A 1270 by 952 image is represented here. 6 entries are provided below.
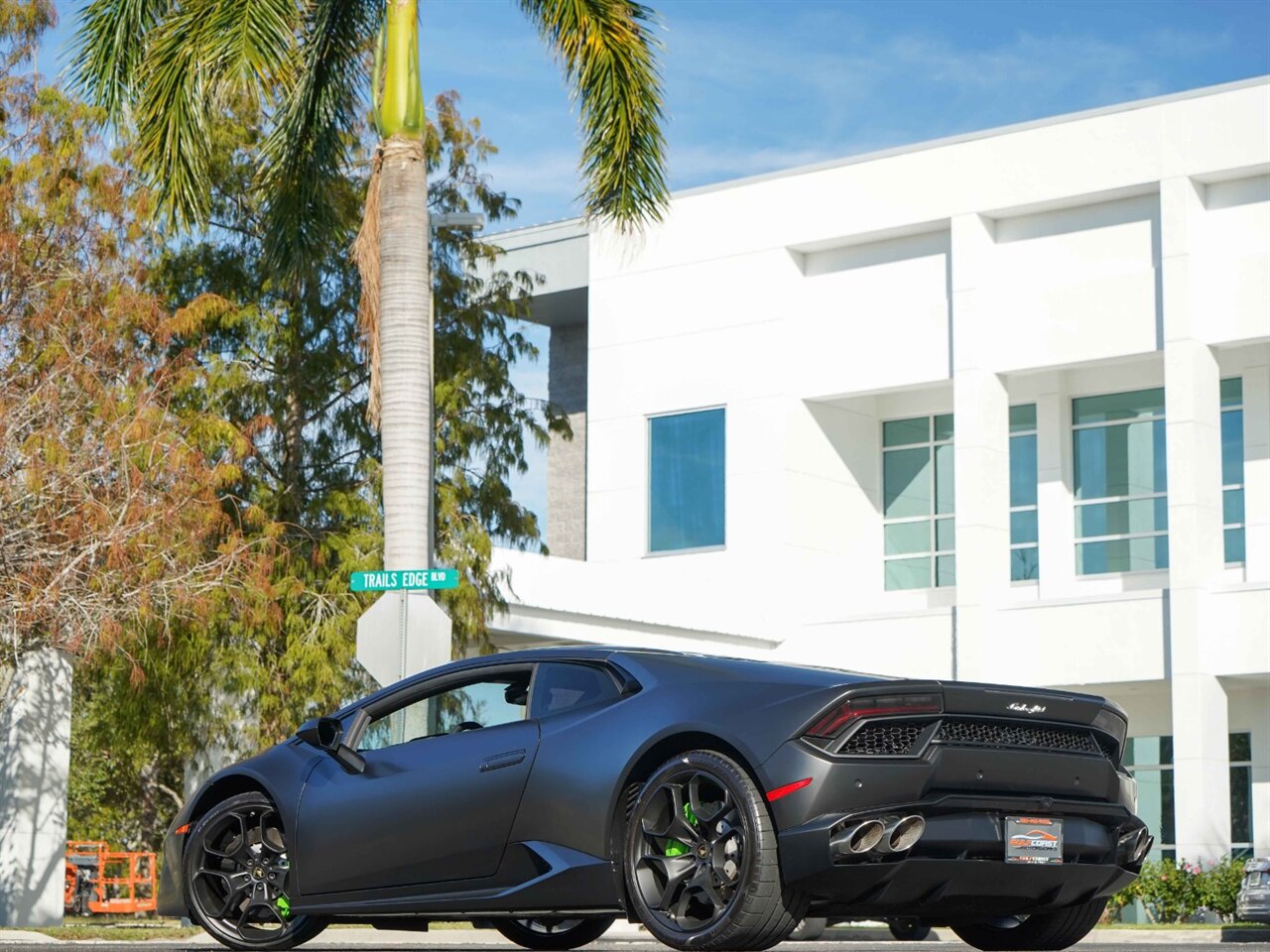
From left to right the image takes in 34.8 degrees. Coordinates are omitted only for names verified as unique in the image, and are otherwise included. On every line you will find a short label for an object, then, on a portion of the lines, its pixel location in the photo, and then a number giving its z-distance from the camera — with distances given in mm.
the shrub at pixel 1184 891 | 26484
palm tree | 17859
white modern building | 29547
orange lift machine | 27141
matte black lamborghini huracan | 7434
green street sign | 15711
